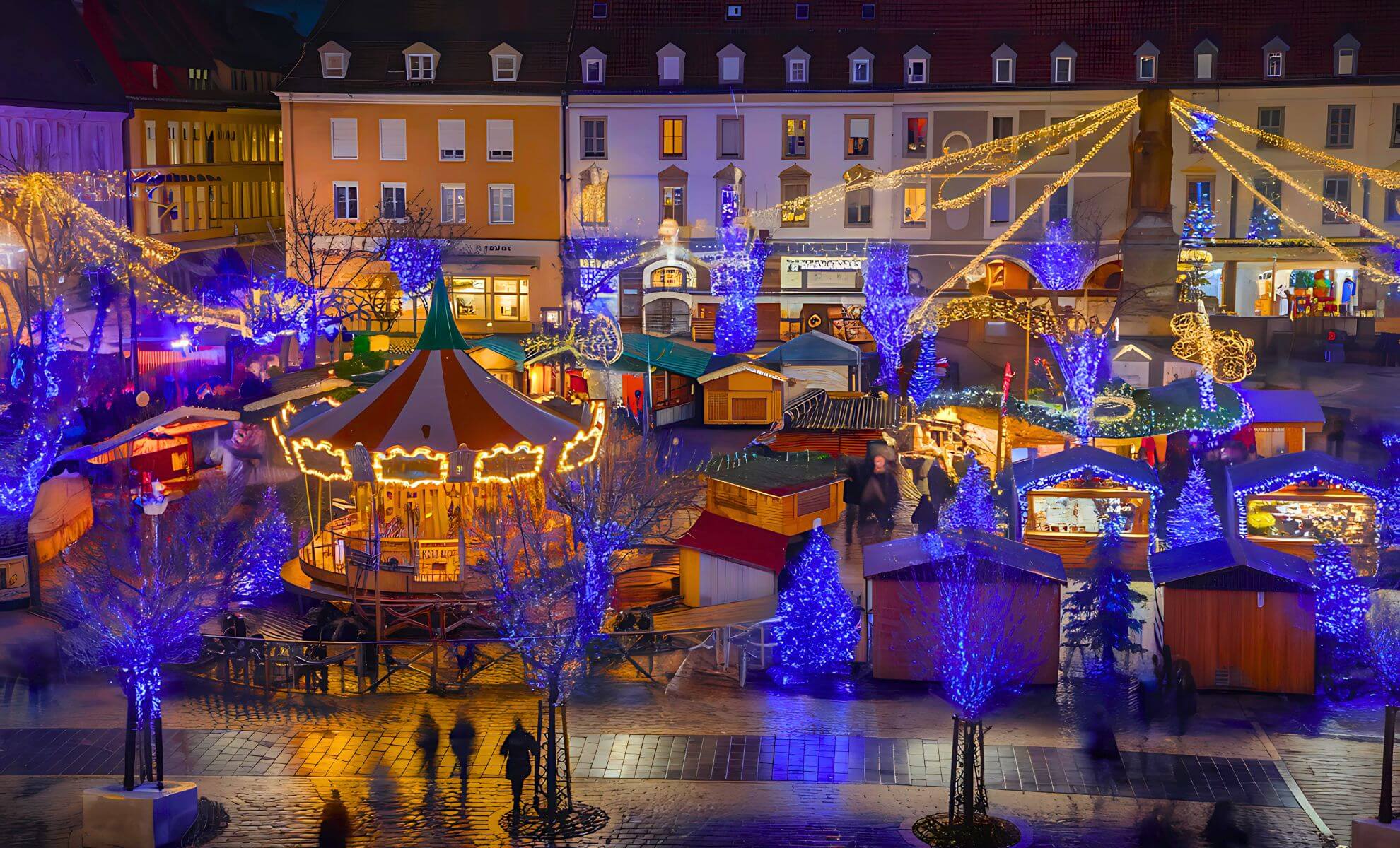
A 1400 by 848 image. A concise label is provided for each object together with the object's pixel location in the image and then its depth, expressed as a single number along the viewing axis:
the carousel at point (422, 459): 26.88
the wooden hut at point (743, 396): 42.09
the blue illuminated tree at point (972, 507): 29.06
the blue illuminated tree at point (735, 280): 48.75
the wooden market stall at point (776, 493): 30.66
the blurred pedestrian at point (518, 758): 19.31
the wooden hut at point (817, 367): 42.38
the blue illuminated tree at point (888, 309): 44.31
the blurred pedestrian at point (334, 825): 18.61
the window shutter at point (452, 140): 51.97
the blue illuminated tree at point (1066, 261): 49.78
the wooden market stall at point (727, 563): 26.30
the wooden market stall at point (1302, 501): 29.59
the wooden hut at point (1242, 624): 23.36
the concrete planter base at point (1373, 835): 17.64
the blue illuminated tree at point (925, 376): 40.78
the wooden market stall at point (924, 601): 23.31
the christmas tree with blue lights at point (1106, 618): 24.28
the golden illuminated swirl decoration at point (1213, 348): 36.47
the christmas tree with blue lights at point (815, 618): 23.78
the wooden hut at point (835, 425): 36.28
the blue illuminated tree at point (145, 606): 19.33
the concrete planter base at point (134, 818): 18.33
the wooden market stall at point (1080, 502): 30.17
